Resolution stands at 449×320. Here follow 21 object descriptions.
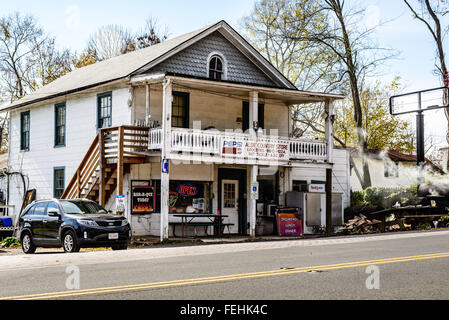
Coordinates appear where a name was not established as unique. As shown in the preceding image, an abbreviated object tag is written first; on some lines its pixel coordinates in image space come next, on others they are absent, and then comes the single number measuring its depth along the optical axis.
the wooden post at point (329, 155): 25.80
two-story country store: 22.44
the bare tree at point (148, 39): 47.59
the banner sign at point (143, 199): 23.16
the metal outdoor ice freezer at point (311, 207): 26.44
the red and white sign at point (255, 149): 22.94
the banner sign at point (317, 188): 27.44
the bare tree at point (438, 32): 37.91
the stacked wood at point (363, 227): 25.77
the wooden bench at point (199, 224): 23.22
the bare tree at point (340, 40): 35.97
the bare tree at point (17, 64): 46.44
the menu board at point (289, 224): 25.14
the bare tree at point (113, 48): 49.06
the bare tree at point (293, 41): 36.41
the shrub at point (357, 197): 31.84
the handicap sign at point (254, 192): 23.12
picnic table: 23.11
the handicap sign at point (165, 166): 20.97
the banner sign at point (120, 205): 20.62
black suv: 17.33
